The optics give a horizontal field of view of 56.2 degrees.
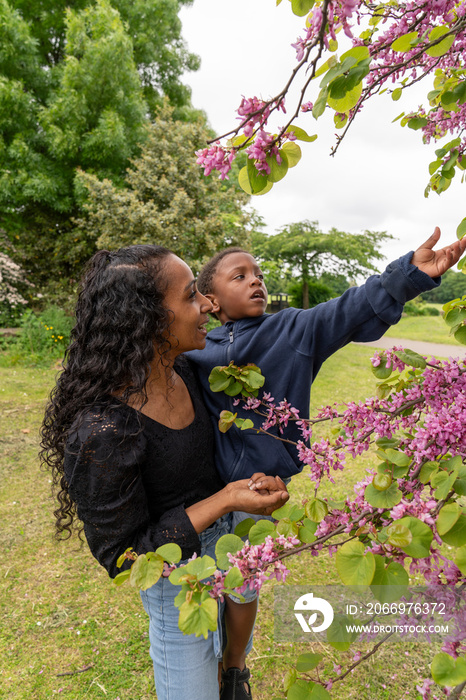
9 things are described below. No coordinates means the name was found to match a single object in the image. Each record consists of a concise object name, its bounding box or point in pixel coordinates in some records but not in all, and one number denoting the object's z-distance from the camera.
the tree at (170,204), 7.46
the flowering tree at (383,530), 0.72
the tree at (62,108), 8.74
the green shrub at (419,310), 25.30
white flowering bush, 9.50
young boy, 1.07
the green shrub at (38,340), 8.07
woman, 1.14
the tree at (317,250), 16.52
